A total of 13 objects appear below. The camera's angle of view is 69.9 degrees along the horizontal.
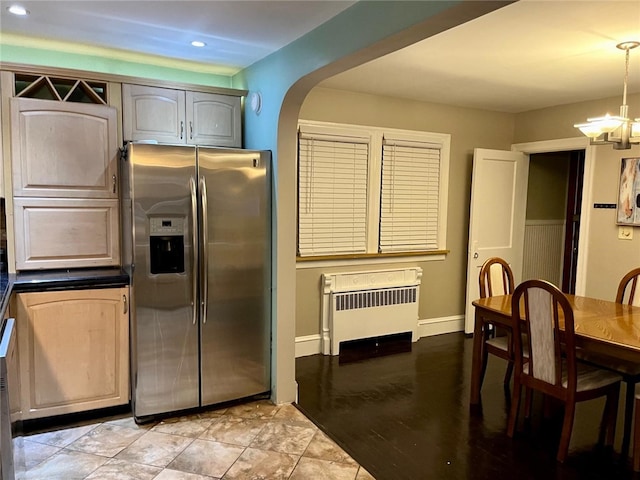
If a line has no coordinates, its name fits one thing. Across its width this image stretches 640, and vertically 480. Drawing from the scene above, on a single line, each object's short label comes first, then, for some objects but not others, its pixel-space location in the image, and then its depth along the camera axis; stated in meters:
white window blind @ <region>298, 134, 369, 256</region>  4.05
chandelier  2.91
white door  4.82
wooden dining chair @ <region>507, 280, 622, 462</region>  2.48
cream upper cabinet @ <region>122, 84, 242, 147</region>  3.13
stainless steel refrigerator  2.80
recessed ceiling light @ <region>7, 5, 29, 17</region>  2.43
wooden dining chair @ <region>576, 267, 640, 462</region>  2.77
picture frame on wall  4.07
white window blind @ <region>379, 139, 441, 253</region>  4.47
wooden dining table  2.41
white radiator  4.25
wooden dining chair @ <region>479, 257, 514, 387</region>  3.23
